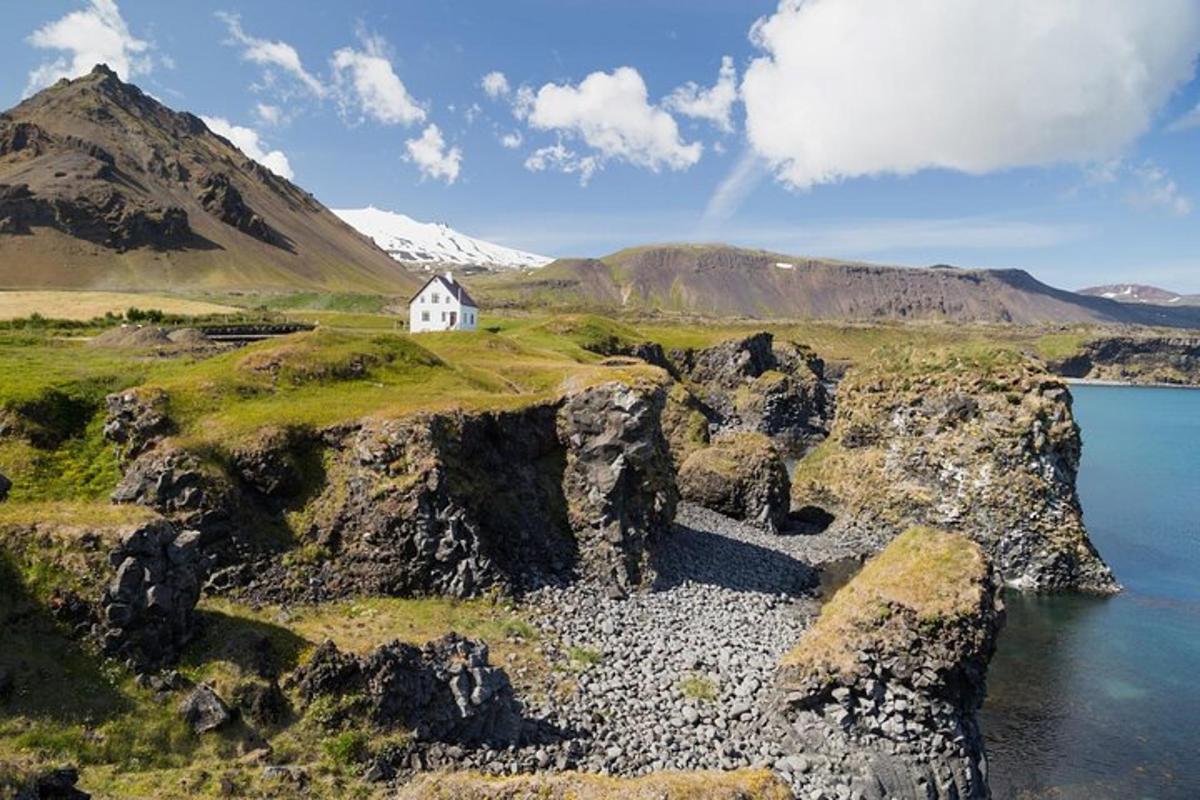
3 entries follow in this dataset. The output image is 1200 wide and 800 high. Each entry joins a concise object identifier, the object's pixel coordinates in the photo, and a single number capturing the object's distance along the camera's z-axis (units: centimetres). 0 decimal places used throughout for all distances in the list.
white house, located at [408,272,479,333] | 10575
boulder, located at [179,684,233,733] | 2116
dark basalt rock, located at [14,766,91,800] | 1305
